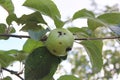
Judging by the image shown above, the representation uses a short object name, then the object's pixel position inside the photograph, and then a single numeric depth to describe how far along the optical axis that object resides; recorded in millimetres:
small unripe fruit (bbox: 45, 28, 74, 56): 656
